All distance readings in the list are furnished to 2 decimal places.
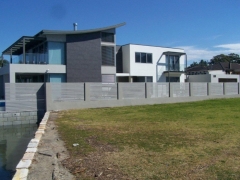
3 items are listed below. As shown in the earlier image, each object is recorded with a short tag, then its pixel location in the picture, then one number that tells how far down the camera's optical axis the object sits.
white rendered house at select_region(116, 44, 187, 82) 31.27
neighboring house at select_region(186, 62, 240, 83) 37.78
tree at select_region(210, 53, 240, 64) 89.44
